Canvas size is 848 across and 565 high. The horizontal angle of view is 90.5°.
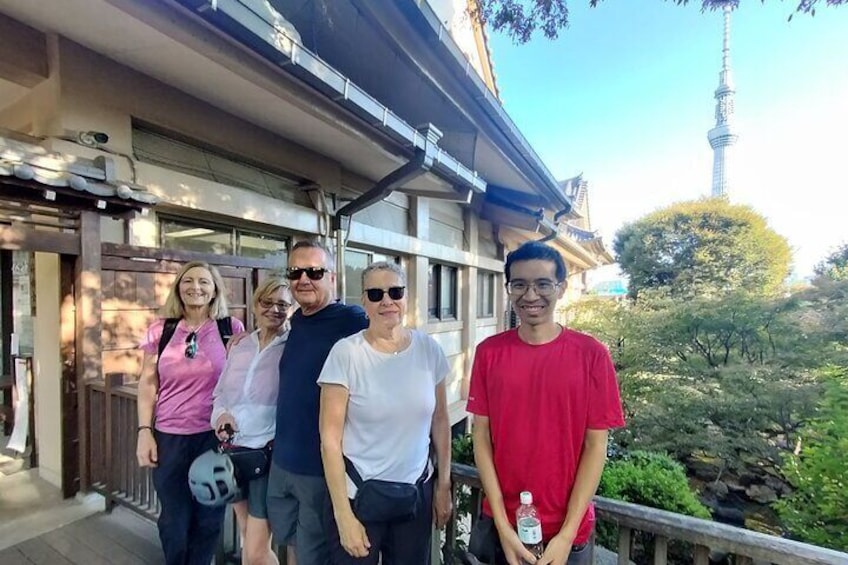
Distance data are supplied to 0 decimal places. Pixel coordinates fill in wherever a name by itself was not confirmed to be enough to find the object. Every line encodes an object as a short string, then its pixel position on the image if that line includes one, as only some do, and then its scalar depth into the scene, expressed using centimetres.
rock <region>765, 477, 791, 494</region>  617
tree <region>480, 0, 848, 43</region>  273
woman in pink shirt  180
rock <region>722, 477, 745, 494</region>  644
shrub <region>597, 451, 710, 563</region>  396
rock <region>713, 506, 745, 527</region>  580
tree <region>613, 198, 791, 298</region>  1226
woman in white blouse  162
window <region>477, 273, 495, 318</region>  959
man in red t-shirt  116
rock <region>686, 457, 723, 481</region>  671
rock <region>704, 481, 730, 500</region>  631
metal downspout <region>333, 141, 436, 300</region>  386
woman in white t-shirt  128
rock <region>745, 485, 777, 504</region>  612
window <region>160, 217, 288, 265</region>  333
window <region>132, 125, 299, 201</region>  316
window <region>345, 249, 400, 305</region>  549
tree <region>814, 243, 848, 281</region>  995
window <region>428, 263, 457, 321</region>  750
